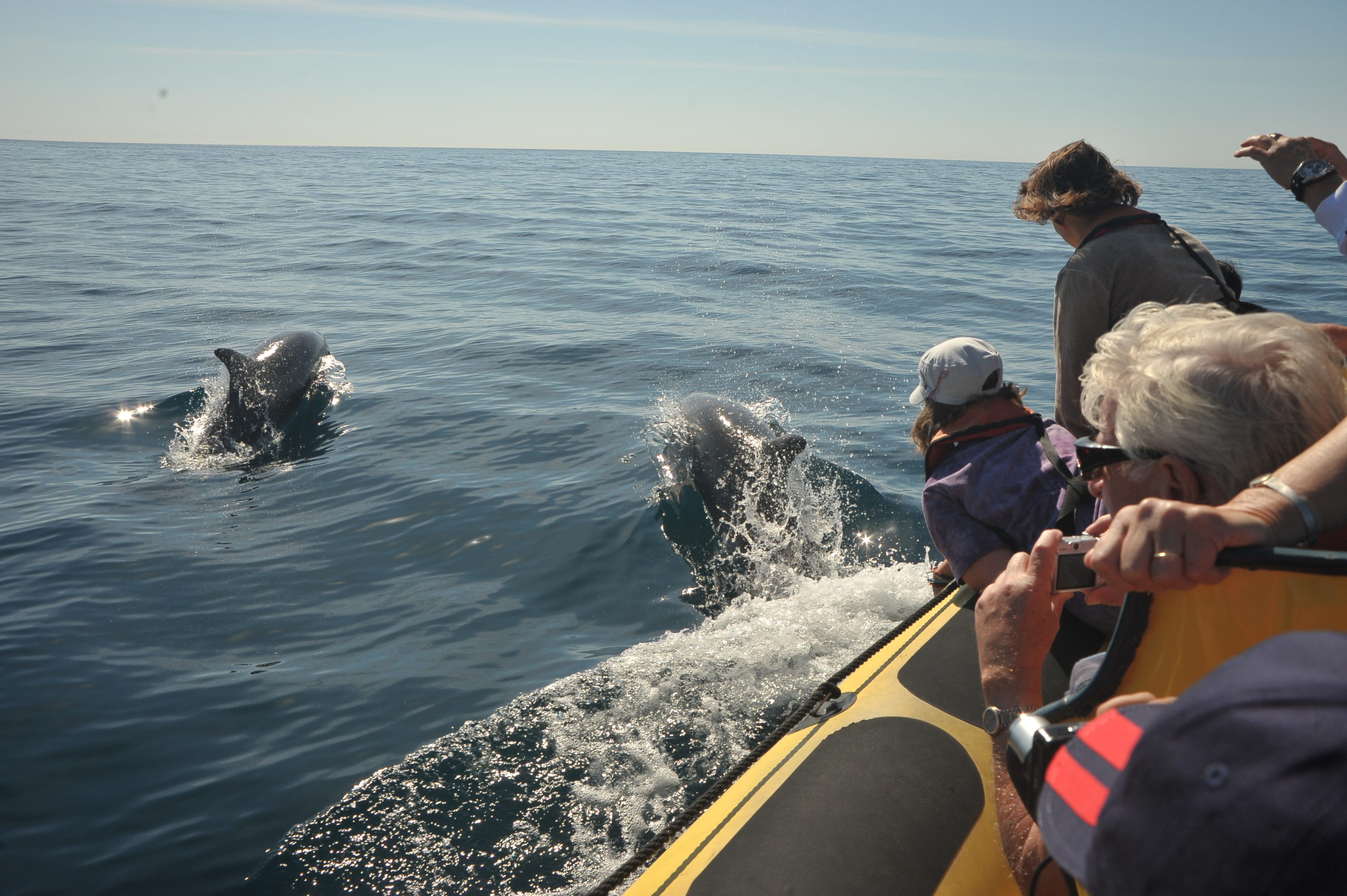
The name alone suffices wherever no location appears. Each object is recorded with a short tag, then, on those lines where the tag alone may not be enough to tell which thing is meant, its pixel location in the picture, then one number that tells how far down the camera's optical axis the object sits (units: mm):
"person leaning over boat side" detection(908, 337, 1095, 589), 2875
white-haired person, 1598
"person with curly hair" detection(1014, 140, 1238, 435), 3604
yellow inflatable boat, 1664
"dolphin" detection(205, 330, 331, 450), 9539
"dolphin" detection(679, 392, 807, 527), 6836
